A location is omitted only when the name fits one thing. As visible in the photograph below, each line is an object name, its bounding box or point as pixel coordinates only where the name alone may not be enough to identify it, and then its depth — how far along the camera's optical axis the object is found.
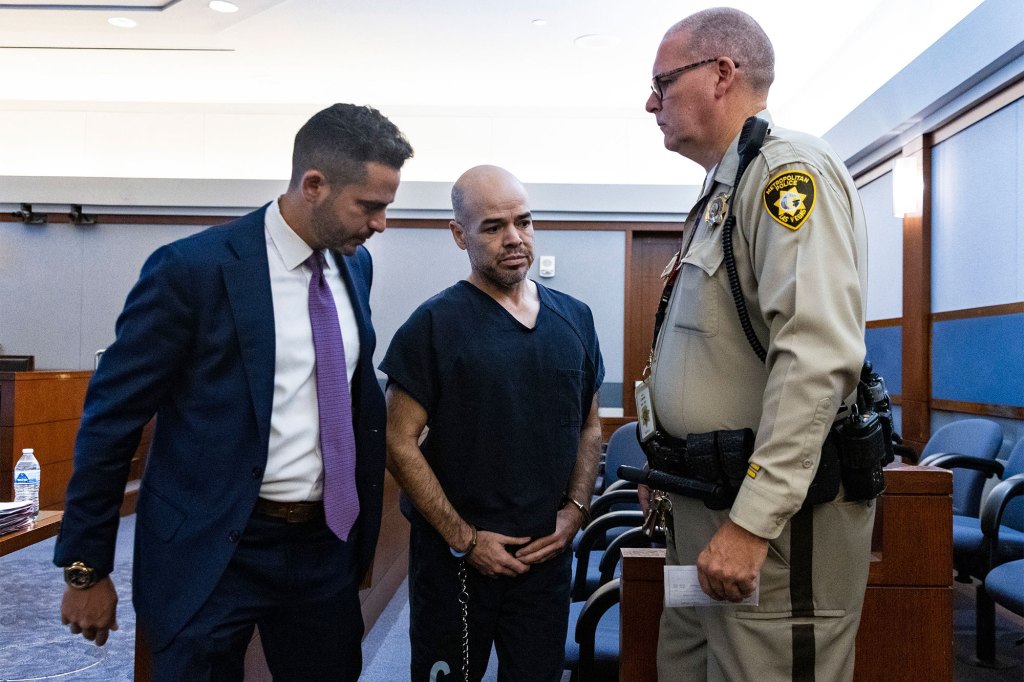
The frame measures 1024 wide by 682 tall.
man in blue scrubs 1.77
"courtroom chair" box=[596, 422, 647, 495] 3.76
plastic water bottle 2.56
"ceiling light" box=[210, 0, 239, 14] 5.20
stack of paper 2.19
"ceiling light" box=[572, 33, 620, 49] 5.73
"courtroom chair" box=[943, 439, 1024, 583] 2.96
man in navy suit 1.34
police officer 1.14
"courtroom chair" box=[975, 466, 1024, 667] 2.45
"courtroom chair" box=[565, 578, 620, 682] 1.87
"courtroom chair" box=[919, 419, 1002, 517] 3.52
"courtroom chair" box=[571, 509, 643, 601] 2.55
